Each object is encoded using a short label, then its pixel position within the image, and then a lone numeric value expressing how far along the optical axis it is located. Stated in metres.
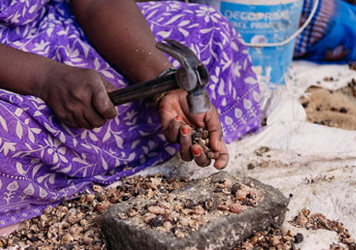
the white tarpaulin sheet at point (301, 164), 1.85
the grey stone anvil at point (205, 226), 1.47
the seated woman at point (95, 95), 1.79
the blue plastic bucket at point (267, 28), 2.83
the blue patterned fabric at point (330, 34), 3.39
